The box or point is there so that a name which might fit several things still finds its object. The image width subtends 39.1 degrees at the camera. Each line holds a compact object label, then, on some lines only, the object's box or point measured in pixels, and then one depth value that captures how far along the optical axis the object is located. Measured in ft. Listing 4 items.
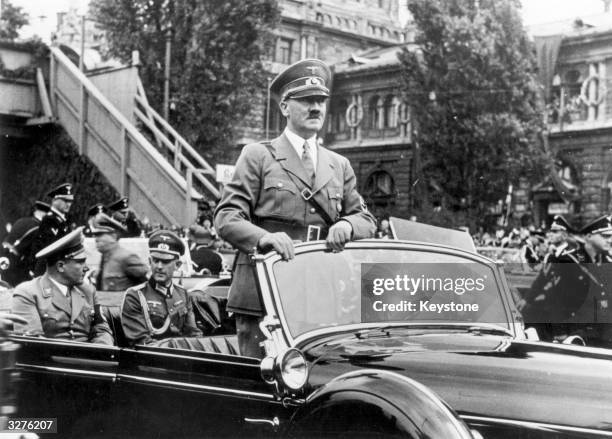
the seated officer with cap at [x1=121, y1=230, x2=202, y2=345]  16.57
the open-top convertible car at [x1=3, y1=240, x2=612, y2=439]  9.11
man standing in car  12.39
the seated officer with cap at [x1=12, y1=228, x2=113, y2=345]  15.98
